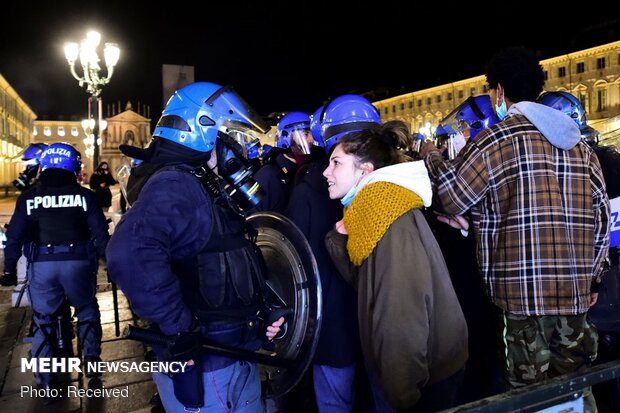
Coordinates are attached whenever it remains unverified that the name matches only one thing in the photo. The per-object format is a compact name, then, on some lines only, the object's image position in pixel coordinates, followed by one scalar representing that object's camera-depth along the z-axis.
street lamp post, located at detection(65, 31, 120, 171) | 12.00
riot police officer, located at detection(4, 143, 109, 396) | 4.60
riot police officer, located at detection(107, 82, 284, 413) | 2.09
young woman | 2.14
